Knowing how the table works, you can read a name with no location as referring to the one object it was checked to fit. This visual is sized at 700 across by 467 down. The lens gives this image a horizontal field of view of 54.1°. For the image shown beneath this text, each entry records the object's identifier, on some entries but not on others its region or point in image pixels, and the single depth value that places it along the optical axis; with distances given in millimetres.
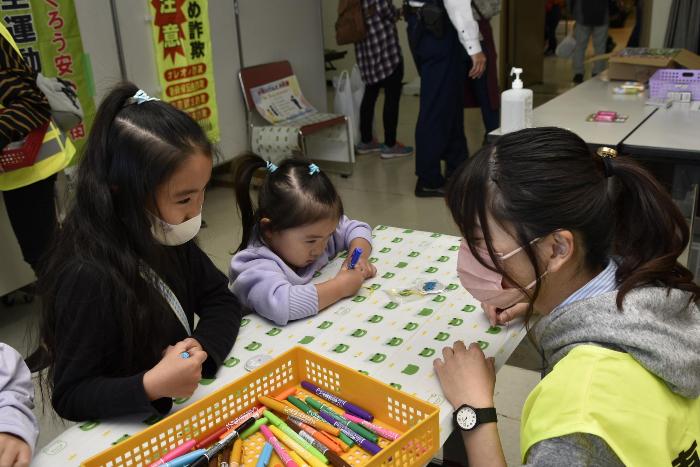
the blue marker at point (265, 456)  985
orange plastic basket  945
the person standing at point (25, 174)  2359
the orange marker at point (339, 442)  1025
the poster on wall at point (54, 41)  3074
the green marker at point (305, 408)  1045
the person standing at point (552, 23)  8805
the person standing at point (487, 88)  4090
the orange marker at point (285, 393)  1150
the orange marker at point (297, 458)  987
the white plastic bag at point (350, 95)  5145
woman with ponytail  853
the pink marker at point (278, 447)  986
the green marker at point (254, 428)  1061
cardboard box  3152
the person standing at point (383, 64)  4762
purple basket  2867
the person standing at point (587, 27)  6578
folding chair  4379
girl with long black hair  1114
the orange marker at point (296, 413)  1054
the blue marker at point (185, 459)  958
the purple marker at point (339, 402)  1092
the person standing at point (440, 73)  3660
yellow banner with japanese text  3854
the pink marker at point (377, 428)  1041
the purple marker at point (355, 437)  1013
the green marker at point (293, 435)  1000
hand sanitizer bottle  2346
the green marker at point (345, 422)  1037
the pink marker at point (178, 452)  978
